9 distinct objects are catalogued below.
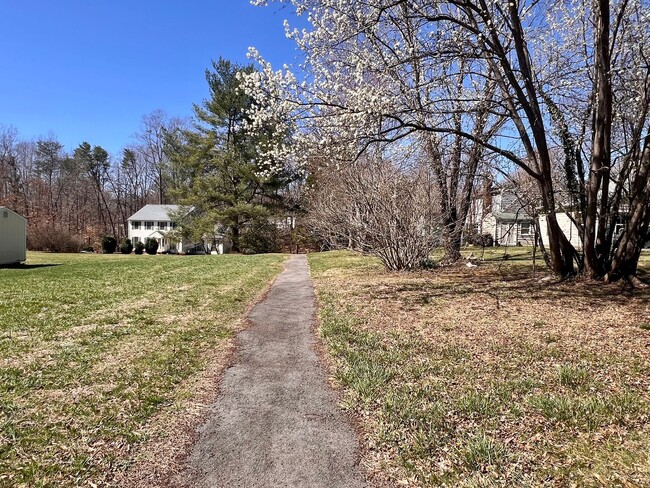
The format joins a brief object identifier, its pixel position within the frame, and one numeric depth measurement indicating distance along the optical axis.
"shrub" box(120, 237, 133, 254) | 34.94
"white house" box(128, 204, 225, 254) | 43.34
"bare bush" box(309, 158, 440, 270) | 10.17
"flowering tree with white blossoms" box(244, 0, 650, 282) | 6.75
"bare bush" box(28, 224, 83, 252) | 32.41
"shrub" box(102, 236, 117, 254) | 36.05
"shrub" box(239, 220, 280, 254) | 30.64
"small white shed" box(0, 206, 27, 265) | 18.09
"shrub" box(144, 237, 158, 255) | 35.19
